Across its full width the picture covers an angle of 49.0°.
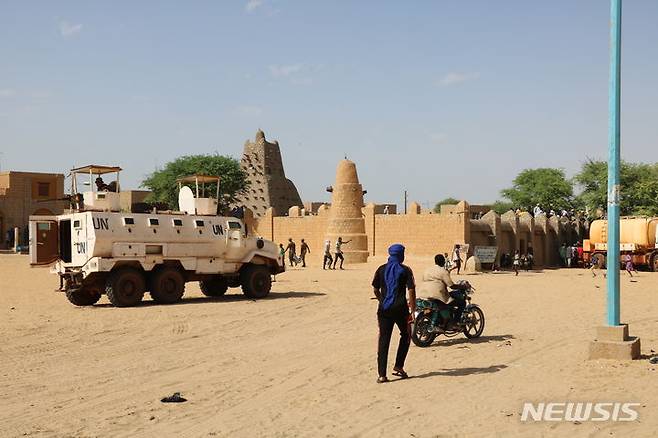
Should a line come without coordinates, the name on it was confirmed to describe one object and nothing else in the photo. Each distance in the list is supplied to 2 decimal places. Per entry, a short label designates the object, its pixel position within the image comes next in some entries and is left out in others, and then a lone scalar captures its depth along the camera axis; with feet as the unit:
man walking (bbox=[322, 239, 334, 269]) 118.41
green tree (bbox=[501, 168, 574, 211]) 208.54
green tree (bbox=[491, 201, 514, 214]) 295.93
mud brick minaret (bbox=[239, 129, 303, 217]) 230.07
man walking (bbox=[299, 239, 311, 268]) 125.29
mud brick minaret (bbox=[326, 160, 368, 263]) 139.03
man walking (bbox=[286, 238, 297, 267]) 128.77
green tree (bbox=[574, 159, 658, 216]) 159.74
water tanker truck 115.34
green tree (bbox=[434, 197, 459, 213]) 395.79
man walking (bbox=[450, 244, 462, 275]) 102.78
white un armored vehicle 58.13
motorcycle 36.19
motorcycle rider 36.63
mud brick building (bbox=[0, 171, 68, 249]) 211.41
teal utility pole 31.48
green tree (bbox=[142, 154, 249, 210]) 203.41
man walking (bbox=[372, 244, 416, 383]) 27.89
